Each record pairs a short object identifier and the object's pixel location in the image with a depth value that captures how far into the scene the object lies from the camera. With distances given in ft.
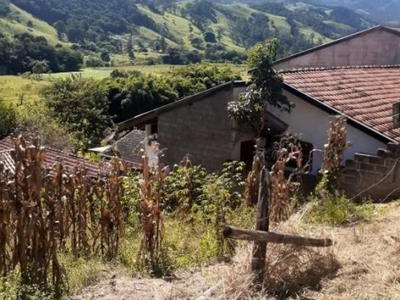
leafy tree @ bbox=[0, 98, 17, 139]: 117.08
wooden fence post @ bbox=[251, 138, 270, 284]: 18.35
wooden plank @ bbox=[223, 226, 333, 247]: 17.97
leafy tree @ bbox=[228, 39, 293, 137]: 38.24
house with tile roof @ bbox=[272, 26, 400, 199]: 34.40
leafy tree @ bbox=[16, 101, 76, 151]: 96.68
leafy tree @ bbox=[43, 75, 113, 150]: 118.11
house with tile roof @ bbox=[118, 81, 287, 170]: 40.52
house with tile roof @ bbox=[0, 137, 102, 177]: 54.75
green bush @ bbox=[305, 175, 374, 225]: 25.46
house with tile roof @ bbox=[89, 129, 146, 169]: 96.19
